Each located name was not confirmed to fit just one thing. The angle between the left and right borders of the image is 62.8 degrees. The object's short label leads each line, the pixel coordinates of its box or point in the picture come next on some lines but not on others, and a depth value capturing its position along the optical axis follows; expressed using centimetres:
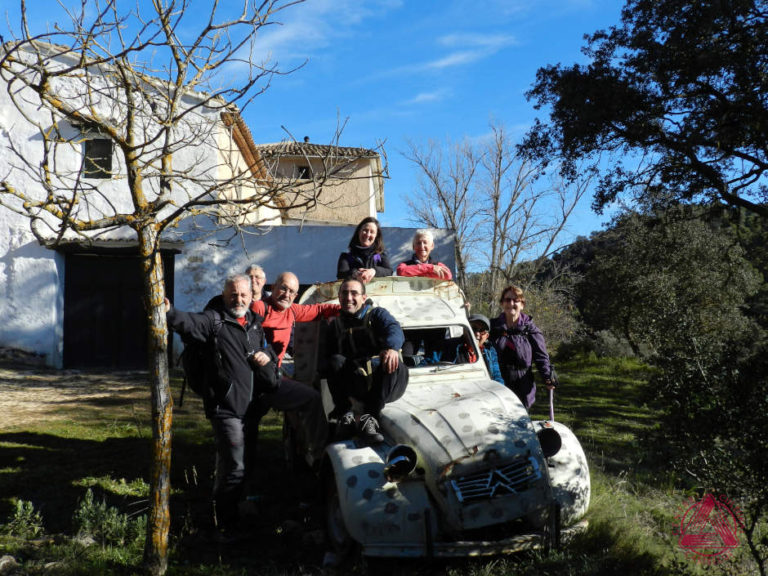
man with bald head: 521
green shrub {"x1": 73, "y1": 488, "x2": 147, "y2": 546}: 475
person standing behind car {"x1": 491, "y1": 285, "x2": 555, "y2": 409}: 605
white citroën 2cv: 403
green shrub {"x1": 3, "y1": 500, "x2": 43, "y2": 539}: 481
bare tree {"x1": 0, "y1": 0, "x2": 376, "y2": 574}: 379
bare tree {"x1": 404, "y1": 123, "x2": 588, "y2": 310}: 2880
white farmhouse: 1415
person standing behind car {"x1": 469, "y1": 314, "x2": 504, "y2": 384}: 584
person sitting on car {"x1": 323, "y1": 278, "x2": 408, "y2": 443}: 490
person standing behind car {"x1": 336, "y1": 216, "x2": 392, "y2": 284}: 662
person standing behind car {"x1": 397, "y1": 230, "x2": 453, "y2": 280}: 668
